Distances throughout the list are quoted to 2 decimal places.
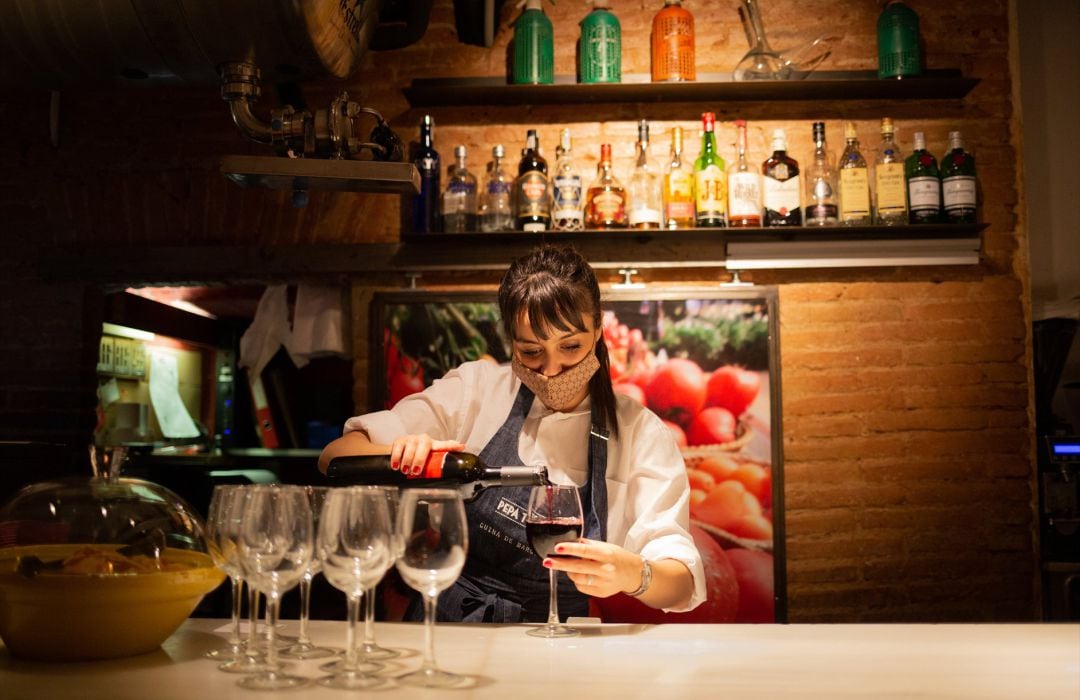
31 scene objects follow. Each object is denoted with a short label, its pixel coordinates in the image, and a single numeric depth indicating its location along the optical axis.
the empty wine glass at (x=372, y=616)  1.07
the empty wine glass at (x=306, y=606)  1.14
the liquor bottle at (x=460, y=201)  2.99
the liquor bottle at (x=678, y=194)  2.91
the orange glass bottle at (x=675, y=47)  2.97
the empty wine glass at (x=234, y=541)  1.09
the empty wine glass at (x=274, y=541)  1.07
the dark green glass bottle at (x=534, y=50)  3.00
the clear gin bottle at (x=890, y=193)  2.91
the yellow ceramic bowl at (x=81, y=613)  1.14
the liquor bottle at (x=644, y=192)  2.91
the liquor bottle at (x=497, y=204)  2.96
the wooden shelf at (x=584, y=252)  2.94
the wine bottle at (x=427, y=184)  3.00
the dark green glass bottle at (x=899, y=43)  2.95
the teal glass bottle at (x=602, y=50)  2.98
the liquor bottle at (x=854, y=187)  2.91
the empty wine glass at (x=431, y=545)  1.04
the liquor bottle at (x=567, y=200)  2.91
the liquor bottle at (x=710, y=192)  2.90
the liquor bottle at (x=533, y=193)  2.91
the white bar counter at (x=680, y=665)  1.03
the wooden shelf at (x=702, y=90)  2.96
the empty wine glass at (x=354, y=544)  1.04
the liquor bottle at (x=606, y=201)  2.92
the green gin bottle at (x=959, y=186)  2.88
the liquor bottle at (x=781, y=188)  2.91
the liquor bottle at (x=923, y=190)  2.89
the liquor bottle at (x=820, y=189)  2.91
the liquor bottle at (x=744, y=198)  2.90
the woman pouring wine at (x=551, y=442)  1.86
